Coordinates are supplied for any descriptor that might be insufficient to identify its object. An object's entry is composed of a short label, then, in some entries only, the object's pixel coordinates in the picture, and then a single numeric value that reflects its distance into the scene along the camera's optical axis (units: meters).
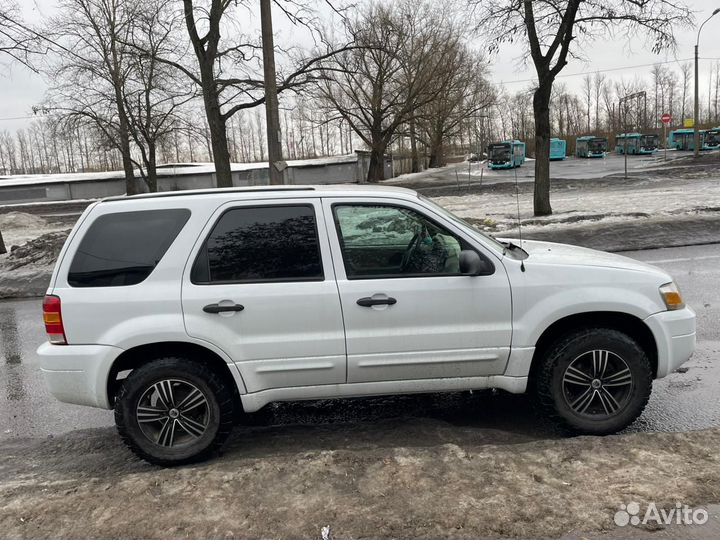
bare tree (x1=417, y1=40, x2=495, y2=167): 39.12
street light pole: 38.66
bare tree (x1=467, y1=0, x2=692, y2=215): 13.77
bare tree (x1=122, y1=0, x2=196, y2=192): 26.55
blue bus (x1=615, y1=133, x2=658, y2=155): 62.69
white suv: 3.64
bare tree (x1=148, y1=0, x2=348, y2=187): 15.00
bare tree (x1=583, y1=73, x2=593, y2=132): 102.32
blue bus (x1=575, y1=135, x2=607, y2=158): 63.25
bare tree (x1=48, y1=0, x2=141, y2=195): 25.83
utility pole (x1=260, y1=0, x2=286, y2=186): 10.95
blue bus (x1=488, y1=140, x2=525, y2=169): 49.45
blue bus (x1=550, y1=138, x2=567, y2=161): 59.41
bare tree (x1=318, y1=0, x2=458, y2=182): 37.00
